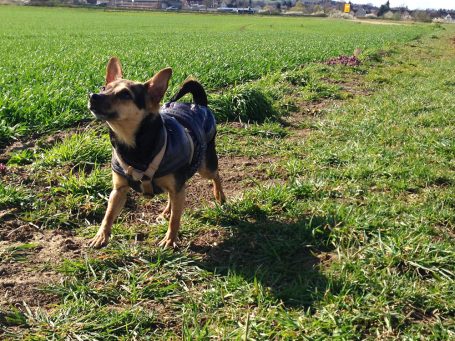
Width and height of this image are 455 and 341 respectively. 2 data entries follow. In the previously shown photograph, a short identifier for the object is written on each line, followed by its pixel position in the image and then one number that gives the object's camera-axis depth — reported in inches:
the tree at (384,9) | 5492.1
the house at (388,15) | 5058.1
